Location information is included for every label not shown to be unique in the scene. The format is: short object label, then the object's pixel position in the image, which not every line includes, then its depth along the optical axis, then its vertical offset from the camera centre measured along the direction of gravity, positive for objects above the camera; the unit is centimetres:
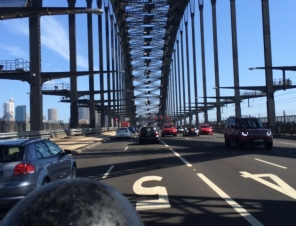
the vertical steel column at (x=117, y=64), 9638 +1639
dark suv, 2320 -39
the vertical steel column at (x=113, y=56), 9119 +1705
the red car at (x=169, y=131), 4959 -32
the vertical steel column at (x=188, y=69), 10244 +1550
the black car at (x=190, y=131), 4984 -41
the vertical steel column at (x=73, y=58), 5603 +1028
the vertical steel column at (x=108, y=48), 8500 +1840
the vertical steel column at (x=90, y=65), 6694 +1106
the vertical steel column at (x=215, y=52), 7650 +1459
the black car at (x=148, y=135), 3325 -50
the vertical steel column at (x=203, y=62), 8606 +1452
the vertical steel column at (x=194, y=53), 9354 +1797
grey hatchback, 737 -71
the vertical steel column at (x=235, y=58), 6081 +1081
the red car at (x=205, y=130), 5706 -36
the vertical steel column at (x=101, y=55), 7781 +1506
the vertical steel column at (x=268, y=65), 4544 +720
